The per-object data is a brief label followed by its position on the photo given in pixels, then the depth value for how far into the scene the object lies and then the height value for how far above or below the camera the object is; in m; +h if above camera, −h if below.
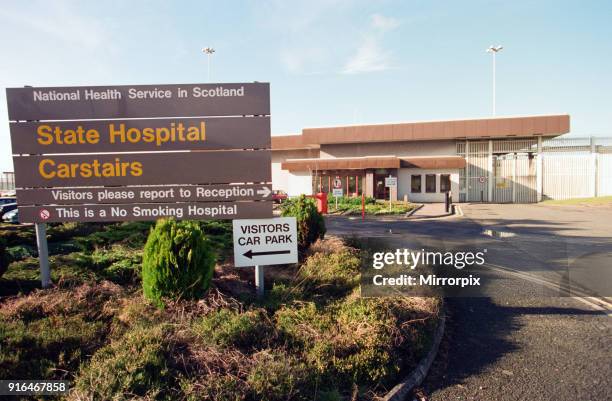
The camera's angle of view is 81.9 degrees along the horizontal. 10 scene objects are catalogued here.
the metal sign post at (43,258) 5.20 -1.00
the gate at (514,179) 31.31 +0.20
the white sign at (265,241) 5.18 -0.82
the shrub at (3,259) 5.00 -0.96
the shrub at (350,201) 25.19 -1.24
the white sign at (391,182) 21.83 +0.10
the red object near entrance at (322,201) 19.58 -0.94
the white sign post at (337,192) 21.23 -0.44
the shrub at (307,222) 8.07 -0.85
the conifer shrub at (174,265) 4.55 -1.00
